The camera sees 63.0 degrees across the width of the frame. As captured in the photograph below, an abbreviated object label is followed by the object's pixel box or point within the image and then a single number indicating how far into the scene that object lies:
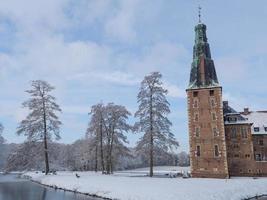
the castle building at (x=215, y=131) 31.74
